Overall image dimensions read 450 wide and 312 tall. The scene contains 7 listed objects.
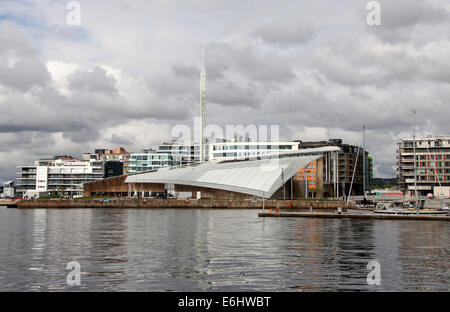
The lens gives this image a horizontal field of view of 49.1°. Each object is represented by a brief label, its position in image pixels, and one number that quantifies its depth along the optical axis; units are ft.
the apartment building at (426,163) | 481.87
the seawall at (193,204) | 362.12
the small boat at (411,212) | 270.87
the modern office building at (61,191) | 602.03
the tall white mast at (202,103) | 532.73
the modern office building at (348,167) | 605.31
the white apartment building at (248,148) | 595.47
